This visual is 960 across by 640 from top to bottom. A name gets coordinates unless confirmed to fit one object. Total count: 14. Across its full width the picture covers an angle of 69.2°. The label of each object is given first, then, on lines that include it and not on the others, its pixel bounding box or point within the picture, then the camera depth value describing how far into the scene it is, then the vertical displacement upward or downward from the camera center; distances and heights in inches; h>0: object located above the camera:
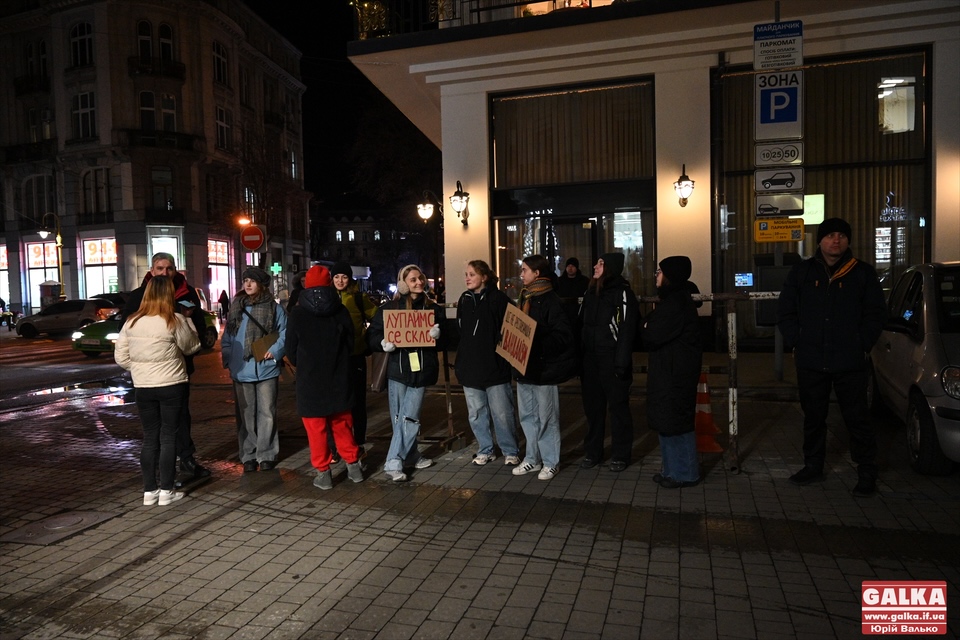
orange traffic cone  269.1 -59.6
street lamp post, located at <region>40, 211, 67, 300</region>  1343.5 +82.4
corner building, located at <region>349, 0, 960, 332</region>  500.7 +117.4
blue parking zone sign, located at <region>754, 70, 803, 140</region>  320.5 +76.6
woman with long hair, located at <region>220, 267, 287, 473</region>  259.8 -29.9
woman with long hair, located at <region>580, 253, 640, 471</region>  240.7 -28.5
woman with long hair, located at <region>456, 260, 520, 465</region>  247.1 -25.9
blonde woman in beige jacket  221.5 -26.8
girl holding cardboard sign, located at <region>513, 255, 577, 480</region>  240.2 -32.2
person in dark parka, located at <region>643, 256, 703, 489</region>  222.7 -26.2
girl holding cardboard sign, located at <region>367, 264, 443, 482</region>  247.9 -33.6
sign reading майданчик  315.0 +102.5
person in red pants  234.5 -26.0
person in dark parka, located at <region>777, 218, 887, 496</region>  213.8 -19.1
